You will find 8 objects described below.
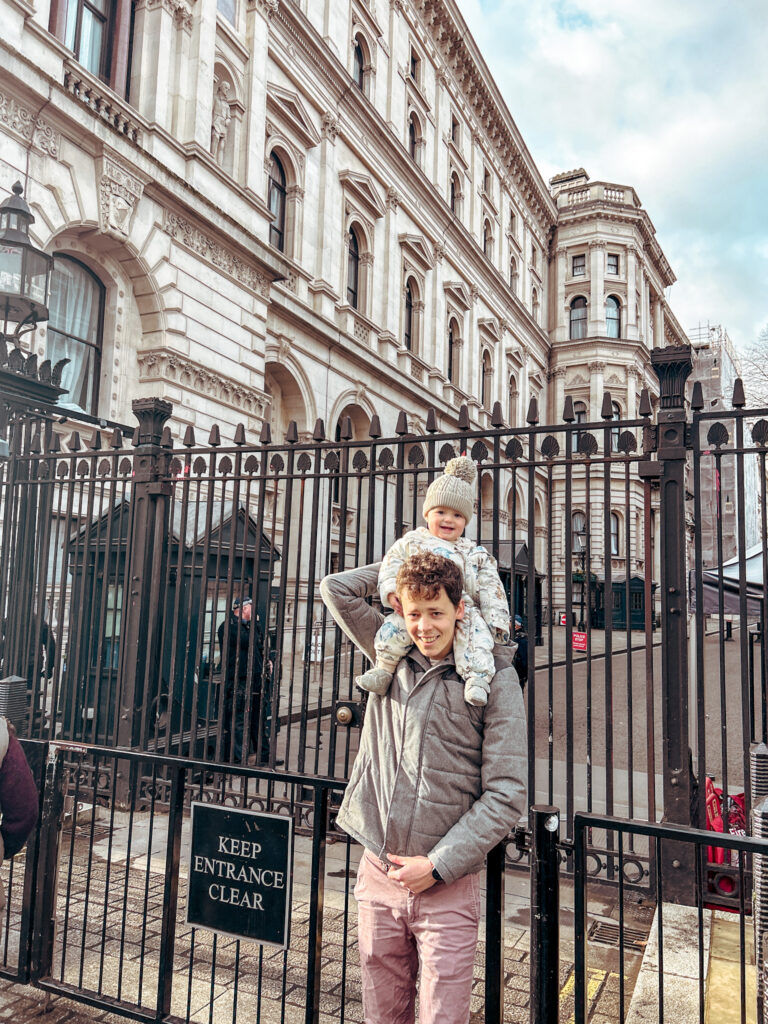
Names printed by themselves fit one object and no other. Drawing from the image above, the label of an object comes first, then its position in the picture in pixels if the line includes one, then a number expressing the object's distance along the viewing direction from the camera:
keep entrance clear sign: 2.84
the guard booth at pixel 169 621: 5.90
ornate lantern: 6.26
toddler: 2.42
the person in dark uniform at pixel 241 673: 7.86
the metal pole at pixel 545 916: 2.38
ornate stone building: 12.20
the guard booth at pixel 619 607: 29.95
